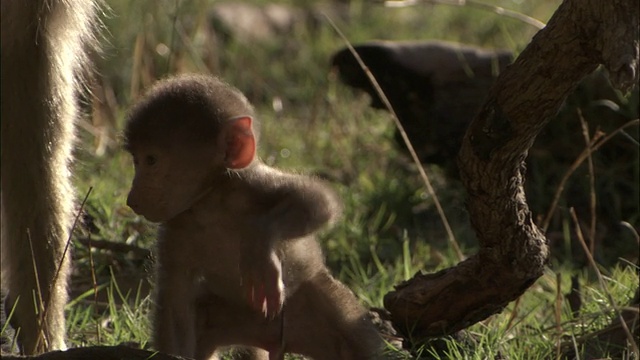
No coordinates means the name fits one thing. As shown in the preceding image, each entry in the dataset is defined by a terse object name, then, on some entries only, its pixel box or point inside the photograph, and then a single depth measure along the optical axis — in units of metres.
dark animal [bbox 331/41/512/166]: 10.84
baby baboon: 5.59
